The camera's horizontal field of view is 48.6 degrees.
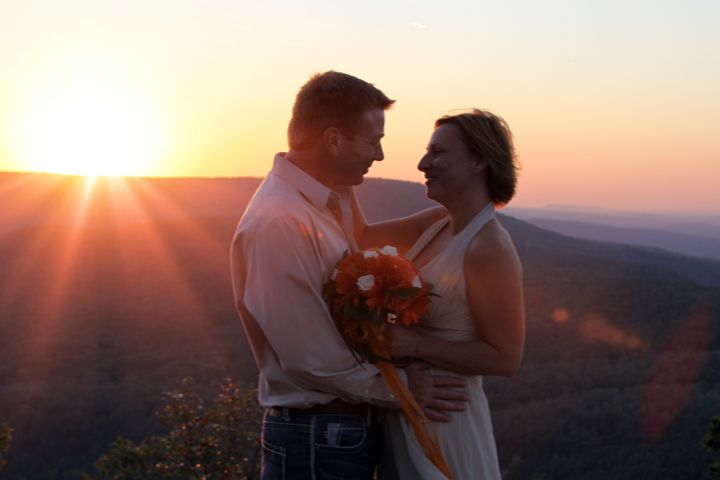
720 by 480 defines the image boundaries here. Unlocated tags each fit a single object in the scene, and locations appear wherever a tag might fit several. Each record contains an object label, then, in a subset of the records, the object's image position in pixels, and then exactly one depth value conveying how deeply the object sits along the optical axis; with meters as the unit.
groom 3.11
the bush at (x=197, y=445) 7.94
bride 3.42
